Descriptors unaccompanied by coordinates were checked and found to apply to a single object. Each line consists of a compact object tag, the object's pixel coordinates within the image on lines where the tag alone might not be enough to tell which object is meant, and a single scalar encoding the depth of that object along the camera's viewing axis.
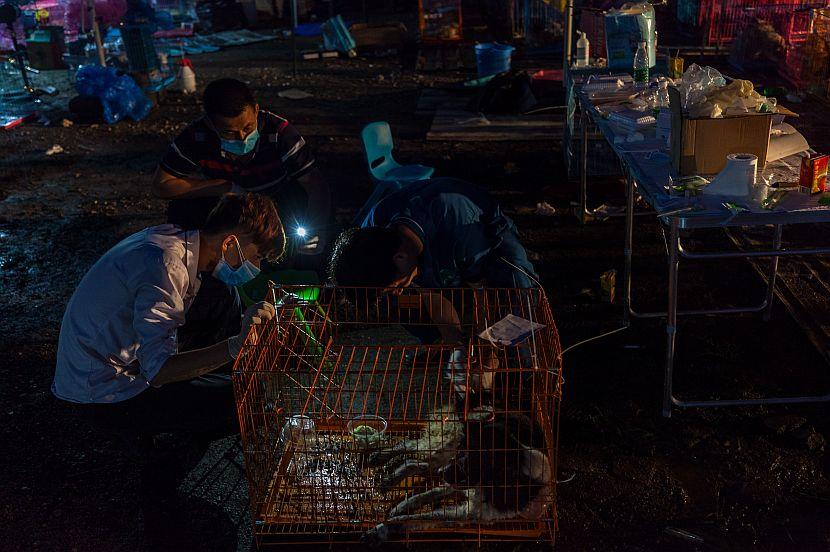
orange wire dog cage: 3.51
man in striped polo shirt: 5.54
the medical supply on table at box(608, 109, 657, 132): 4.97
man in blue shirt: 3.97
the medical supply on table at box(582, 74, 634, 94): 6.05
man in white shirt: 3.57
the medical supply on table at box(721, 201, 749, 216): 3.72
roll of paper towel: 3.87
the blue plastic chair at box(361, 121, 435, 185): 6.86
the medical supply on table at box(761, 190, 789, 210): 3.78
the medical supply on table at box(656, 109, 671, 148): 4.78
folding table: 3.73
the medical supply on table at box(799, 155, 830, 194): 3.88
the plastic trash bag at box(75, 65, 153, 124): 11.40
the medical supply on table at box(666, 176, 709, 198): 3.97
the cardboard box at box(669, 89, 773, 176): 4.14
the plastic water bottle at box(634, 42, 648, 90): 6.10
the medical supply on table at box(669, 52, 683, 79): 6.61
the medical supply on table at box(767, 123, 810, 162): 4.38
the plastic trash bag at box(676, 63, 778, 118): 4.15
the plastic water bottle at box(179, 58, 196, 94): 12.73
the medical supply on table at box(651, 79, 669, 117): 5.24
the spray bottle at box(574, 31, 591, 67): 7.46
